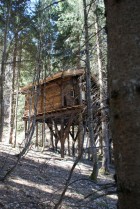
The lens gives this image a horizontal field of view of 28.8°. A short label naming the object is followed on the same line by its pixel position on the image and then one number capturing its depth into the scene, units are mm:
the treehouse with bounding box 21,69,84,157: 18500
